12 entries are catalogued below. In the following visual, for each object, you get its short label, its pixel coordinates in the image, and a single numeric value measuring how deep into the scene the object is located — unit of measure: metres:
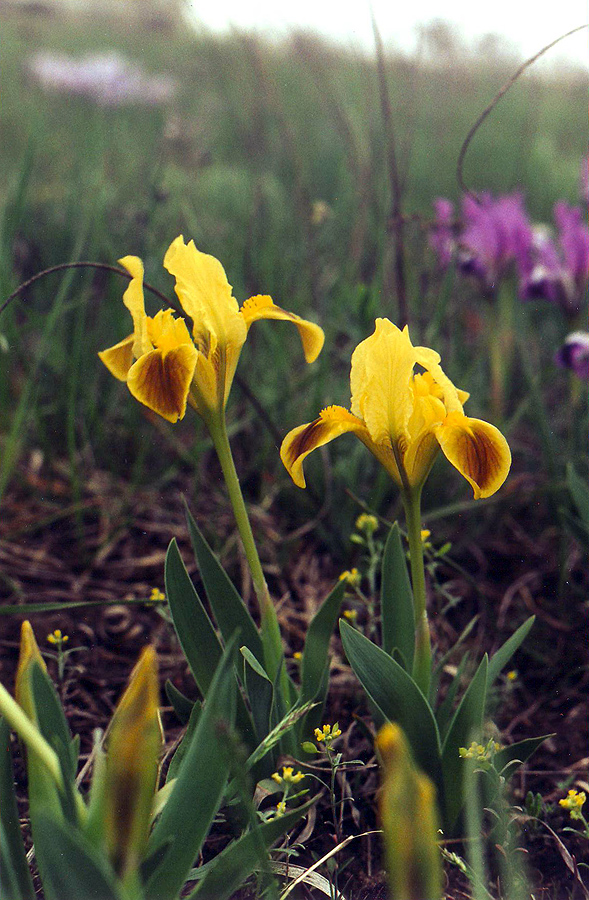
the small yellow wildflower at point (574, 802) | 0.51
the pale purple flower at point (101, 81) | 1.62
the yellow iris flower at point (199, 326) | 0.52
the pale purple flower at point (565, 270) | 0.73
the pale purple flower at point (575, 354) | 0.65
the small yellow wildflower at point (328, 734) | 0.52
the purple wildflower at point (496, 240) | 0.82
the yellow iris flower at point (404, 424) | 0.51
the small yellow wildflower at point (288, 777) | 0.51
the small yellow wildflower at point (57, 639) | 0.56
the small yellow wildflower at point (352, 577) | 0.57
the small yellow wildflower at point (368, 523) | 0.60
